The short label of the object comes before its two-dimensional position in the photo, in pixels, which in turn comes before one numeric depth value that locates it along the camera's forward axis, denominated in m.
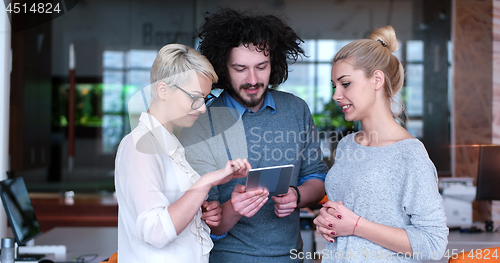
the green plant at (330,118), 7.77
